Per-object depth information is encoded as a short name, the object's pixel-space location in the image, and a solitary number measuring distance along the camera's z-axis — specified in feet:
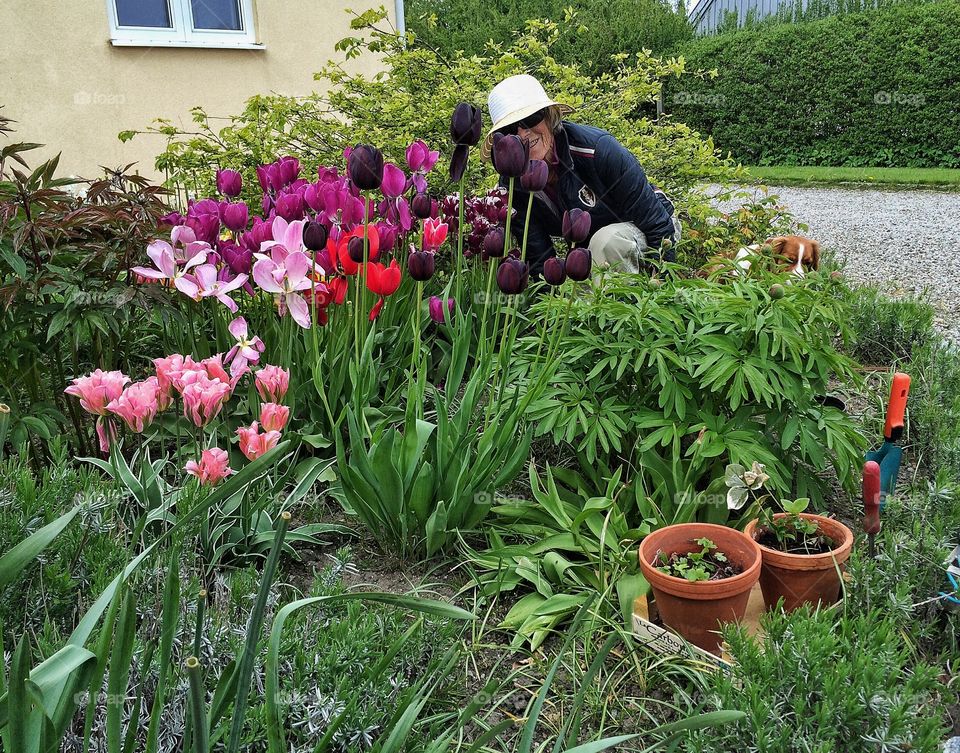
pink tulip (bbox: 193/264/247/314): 7.55
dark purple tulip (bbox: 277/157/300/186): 8.96
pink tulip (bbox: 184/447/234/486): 5.71
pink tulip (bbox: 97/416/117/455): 6.31
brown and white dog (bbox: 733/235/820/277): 12.36
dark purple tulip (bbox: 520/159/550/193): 7.08
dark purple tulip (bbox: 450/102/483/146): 7.05
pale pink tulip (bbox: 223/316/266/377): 6.91
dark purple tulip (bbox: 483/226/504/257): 7.44
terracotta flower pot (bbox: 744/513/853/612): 6.27
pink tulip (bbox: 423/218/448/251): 9.52
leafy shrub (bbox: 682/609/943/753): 4.40
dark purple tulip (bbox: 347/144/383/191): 7.18
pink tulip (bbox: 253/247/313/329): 7.31
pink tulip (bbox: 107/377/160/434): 5.71
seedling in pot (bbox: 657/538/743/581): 6.19
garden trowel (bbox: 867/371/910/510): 7.21
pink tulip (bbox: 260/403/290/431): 6.26
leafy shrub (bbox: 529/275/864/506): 7.27
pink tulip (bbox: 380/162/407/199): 7.99
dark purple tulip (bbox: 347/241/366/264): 7.64
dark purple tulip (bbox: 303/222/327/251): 7.23
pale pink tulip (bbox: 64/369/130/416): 5.82
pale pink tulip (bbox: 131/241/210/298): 7.38
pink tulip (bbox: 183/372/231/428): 5.71
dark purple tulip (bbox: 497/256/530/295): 6.93
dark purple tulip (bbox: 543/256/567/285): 6.88
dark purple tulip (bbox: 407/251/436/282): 7.10
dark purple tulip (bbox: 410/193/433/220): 8.28
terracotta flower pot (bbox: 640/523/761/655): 5.93
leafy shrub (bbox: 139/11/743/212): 14.33
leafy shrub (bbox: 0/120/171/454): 7.36
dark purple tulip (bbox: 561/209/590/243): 6.95
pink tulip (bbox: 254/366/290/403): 6.82
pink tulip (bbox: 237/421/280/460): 5.97
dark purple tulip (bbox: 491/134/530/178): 6.90
